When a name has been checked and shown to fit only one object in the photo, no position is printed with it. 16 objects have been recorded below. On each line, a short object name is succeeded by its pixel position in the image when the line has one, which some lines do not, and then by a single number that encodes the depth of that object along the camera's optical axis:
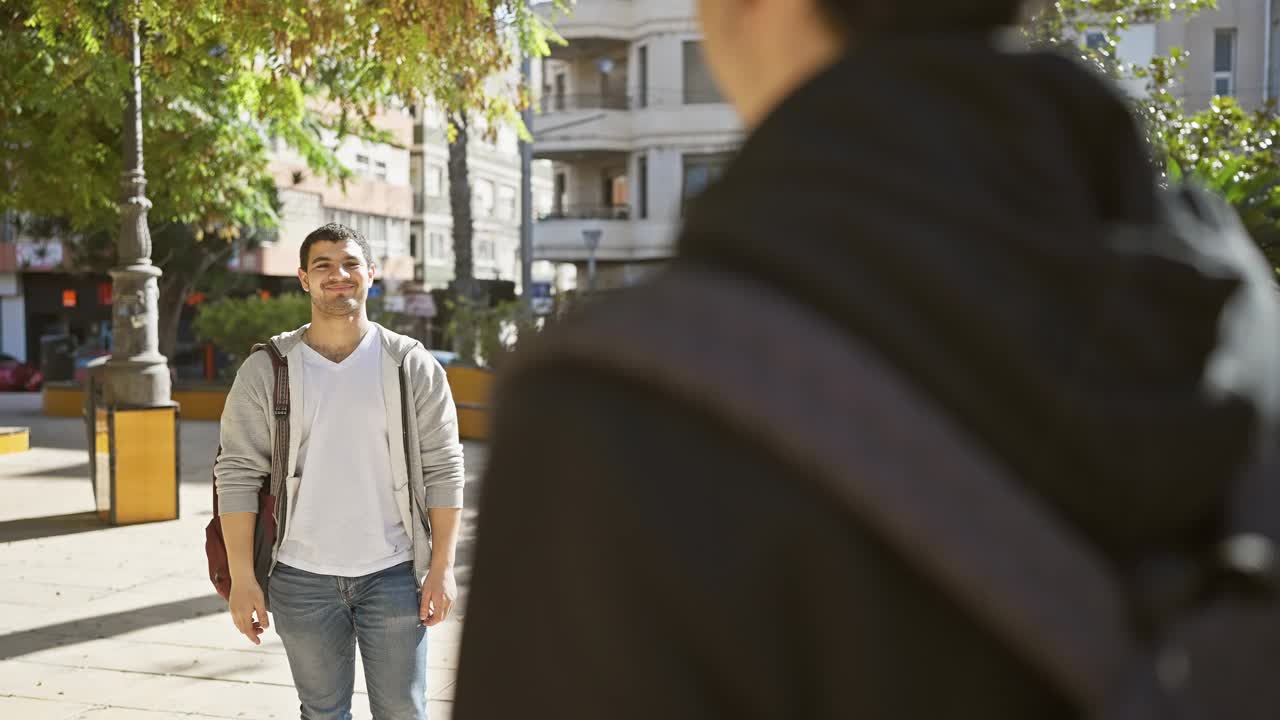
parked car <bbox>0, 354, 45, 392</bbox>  43.41
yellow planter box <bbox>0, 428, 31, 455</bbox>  19.86
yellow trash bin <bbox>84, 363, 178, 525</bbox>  12.27
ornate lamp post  12.34
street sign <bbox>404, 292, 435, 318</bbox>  29.84
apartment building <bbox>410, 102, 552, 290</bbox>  65.75
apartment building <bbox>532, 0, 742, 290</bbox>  40.78
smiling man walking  4.31
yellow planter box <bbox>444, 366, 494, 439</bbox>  21.19
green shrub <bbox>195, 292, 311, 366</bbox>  28.19
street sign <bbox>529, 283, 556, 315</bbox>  37.98
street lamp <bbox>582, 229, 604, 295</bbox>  36.59
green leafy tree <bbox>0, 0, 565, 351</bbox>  9.80
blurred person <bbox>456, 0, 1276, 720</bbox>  0.83
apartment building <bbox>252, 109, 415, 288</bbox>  50.88
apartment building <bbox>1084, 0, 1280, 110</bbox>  31.02
